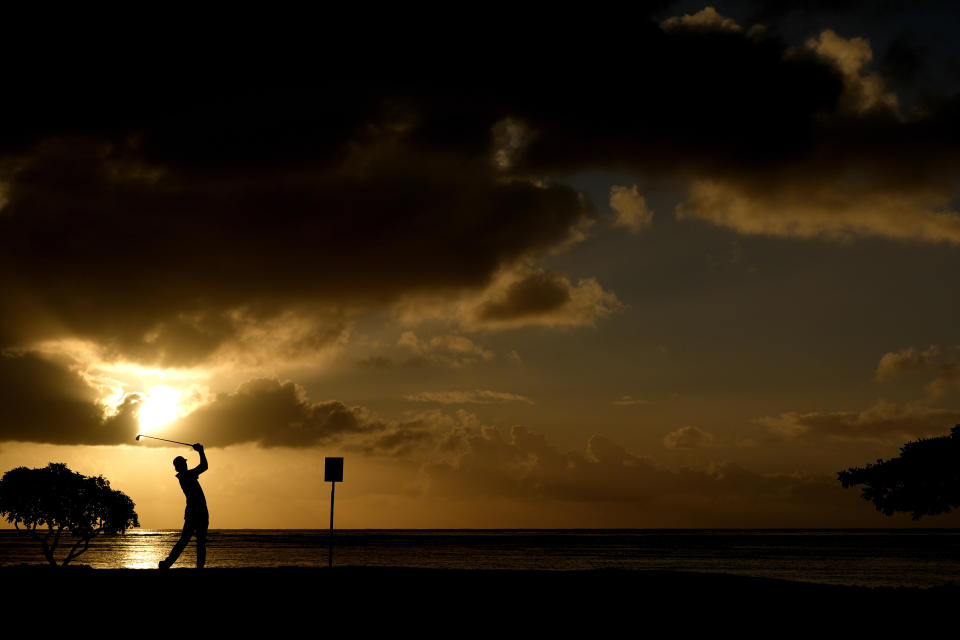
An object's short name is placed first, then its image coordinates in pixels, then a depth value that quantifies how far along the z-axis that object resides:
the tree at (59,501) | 44.09
